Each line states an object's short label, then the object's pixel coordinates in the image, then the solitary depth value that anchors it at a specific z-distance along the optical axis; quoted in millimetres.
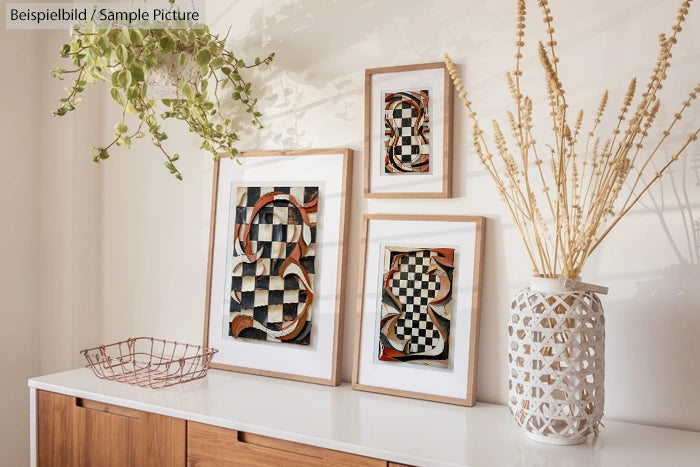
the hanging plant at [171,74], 1879
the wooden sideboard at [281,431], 1412
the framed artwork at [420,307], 1771
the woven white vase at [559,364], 1438
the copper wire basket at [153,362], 1971
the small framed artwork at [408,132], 1836
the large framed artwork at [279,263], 1982
